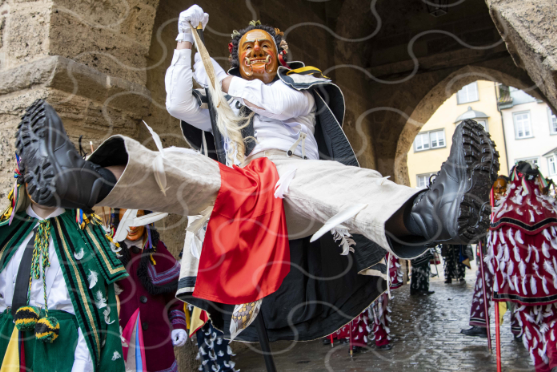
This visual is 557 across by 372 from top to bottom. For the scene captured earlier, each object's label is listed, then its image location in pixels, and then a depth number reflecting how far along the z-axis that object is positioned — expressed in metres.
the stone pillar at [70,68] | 3.26
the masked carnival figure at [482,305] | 5.21
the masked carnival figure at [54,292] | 2.40
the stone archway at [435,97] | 9.55
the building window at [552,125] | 24.42
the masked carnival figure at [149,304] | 3.06
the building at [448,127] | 14.82
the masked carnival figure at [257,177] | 1.54
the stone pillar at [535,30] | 2.99
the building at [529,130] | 24.14
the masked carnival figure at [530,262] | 4.04
